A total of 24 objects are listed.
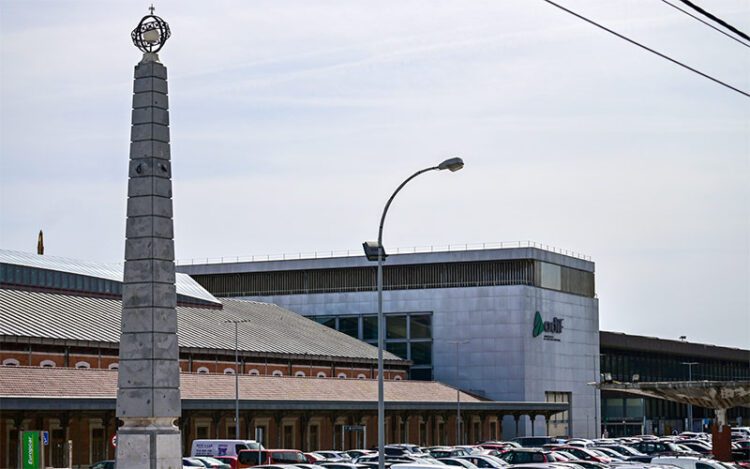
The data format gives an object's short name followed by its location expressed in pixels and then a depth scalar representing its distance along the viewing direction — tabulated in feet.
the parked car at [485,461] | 194.80
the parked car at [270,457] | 209.97
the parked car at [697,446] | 260.62
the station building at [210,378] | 231.50
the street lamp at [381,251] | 126.00
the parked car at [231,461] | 207.29
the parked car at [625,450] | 242.78
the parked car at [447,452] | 233.14
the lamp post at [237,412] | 247.50
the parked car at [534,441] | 295.69
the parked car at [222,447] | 220.23
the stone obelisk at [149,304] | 109.60
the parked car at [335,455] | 222.69
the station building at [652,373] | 478.18
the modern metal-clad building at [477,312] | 402.93
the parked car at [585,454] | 228.84
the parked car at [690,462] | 183.21
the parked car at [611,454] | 228.84
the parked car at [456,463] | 191.62
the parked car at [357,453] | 237.45
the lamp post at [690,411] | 506.40
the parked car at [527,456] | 211.41
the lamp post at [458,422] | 323.61
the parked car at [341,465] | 171.94
